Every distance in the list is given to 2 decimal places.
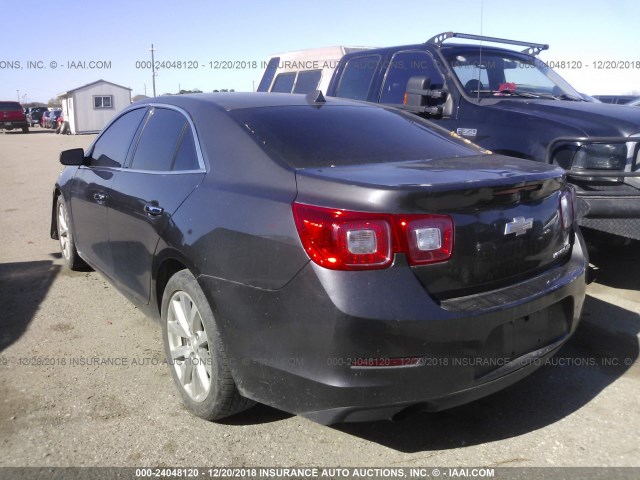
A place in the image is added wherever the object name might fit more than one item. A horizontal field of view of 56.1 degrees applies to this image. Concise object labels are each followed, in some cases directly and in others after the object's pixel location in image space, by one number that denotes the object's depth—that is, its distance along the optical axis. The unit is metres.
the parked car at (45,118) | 49.97
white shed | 40.81
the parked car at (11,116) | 39.56
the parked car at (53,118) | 47.69
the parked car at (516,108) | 4.38
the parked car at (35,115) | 55.34
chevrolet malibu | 2.38
